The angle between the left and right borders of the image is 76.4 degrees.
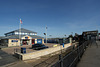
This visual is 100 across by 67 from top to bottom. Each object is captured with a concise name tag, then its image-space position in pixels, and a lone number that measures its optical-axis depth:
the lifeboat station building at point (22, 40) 24.14
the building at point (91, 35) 51.89
